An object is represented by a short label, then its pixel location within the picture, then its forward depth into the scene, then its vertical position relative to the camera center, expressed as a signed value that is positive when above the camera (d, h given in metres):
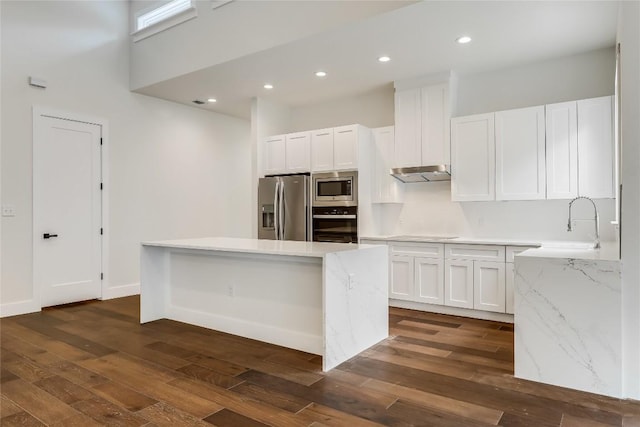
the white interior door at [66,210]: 4.79 +0.08
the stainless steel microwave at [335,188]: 5.12 +0.34
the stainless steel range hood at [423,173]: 4.70 +0.49
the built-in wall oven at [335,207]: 5.12 +0.11
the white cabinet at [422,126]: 4.73 +1.05
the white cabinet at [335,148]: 5.12 +0.86
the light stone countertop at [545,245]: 2.78 -0.27
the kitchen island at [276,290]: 3.05 -0.66
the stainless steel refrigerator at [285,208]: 5.49 +0.10
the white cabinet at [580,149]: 3.86 +0.63
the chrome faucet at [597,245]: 3.33 -0.25
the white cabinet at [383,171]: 5.20 +0.56
